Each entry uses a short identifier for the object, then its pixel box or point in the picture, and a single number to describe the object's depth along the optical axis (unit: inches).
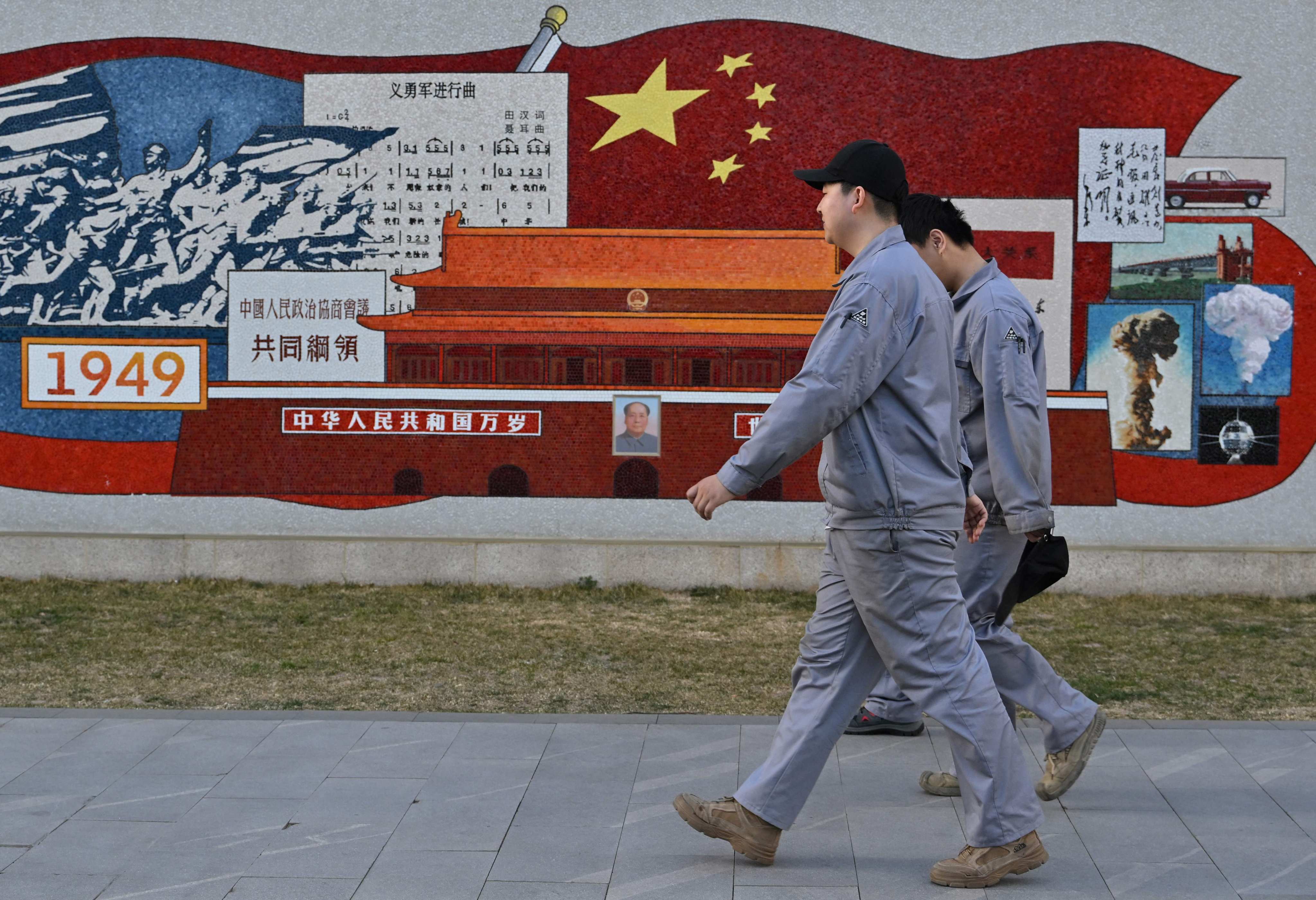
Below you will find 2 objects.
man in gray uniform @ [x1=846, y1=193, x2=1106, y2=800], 159.2
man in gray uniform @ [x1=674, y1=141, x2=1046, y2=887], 133.3
